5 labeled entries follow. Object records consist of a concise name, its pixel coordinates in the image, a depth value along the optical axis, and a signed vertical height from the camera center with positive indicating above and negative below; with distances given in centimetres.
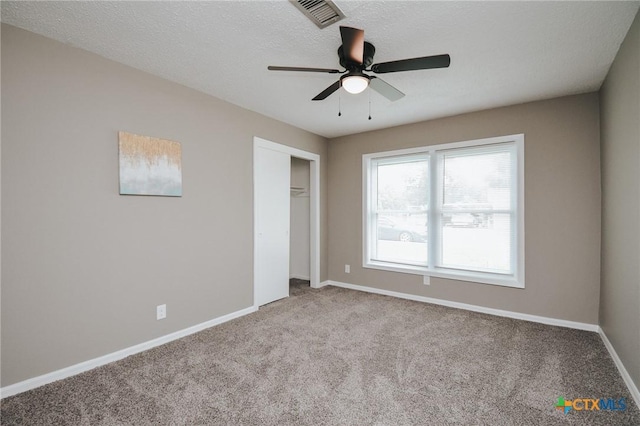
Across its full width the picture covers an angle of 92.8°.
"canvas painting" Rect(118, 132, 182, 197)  258 +42
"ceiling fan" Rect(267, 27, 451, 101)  181 +99
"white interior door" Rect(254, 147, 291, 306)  393 -16
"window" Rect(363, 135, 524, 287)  361 +2
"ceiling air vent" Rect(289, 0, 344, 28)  183 +125
